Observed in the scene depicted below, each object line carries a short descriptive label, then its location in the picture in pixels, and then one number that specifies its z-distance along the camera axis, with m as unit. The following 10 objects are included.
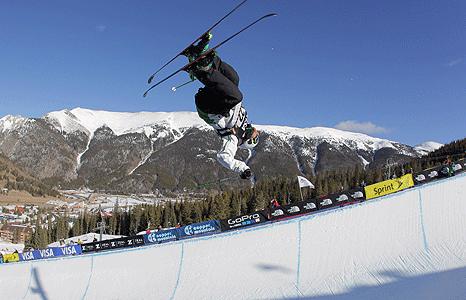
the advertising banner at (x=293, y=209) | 18.33
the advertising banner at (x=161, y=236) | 20.11
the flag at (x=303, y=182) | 23.09
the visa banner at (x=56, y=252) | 22.17
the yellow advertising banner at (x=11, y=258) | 24.62
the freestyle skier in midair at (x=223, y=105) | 6.18
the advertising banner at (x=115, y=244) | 21.11
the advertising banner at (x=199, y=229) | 19.36
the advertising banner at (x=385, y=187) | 17.05
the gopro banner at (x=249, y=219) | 18.72
